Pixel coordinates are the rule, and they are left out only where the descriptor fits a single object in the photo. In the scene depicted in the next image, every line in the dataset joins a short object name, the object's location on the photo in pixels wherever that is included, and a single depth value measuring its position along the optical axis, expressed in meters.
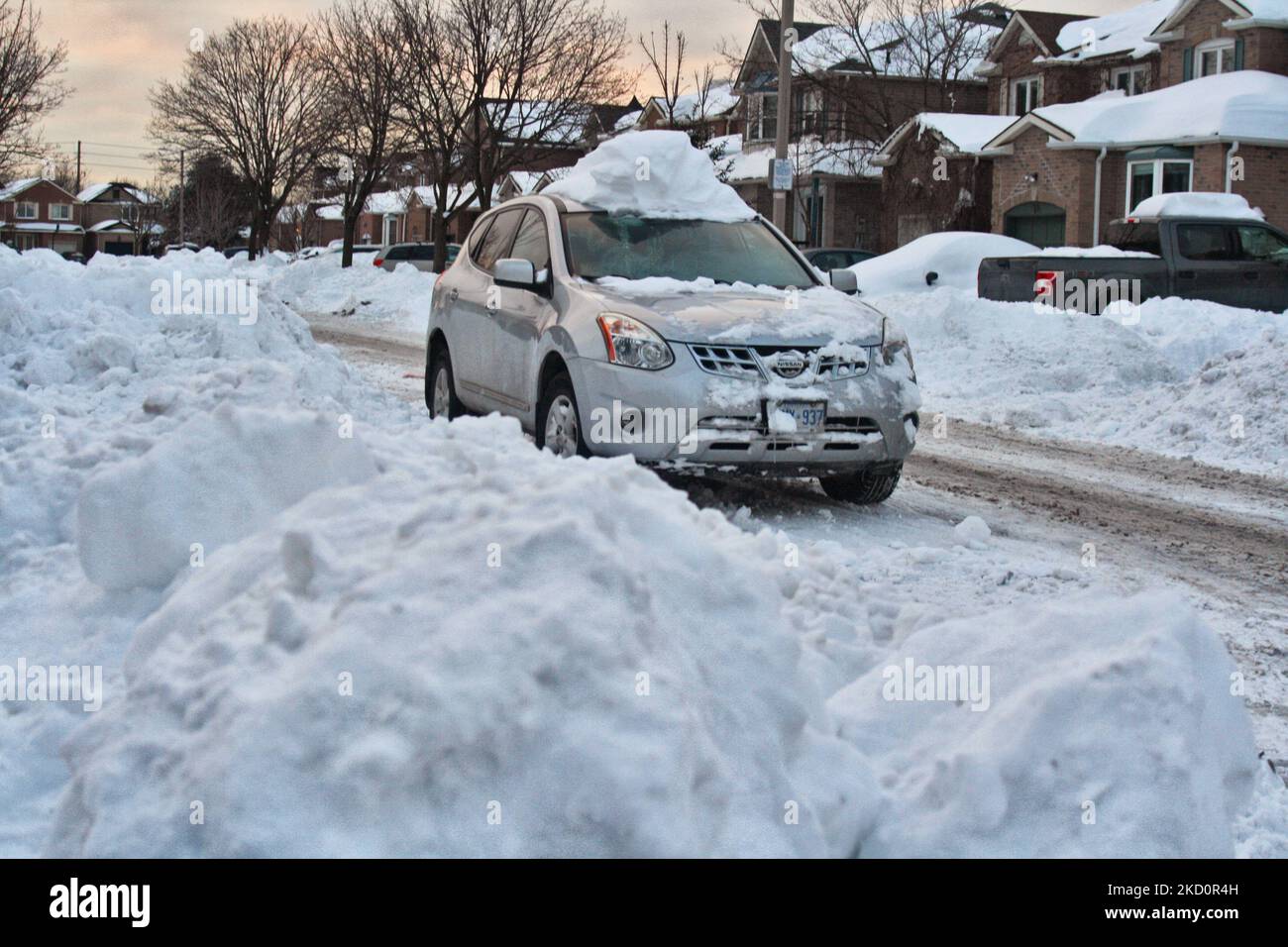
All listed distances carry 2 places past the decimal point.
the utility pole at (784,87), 21.39
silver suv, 7.39
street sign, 20.97
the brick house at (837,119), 48.22
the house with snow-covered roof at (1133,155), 33.12
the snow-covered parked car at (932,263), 25.44
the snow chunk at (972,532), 7.19
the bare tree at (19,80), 32.41
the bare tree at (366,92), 36.88
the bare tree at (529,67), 33.97
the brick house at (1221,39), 35.78
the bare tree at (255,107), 49.41
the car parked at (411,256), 41.25
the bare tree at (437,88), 34.62
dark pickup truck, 17.20
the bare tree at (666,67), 35.28
